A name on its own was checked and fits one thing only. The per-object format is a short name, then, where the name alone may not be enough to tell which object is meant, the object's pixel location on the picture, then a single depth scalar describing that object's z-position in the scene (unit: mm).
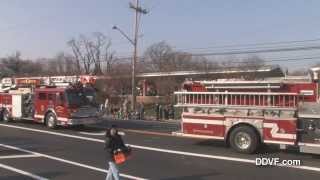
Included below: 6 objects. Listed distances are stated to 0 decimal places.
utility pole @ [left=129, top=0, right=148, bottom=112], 45981
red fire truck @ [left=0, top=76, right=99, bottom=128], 26078
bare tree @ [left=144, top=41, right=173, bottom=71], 91000
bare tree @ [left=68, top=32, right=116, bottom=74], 120256
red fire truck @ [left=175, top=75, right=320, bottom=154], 14727
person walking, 10745
